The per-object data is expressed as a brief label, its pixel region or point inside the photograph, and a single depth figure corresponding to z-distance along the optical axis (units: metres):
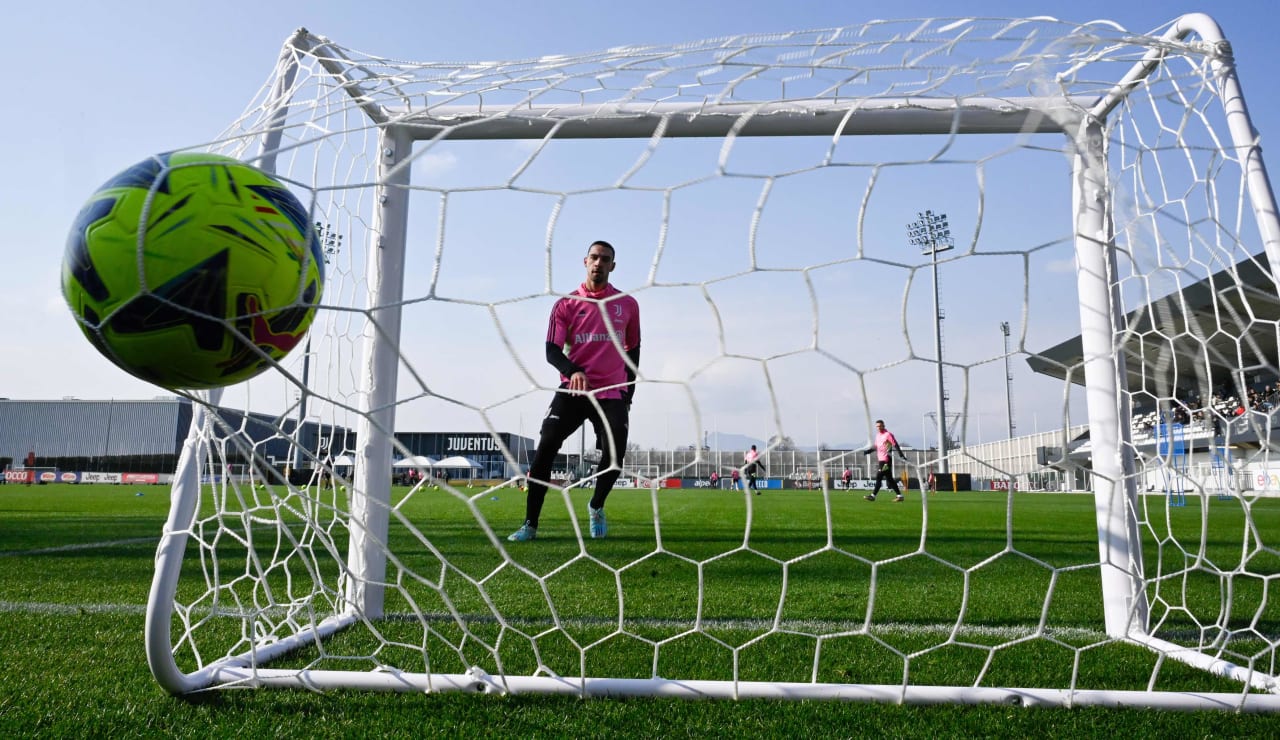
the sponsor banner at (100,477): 33.44
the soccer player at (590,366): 3.70
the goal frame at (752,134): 1.76
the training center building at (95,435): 41.41
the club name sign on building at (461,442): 31.68
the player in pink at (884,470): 12.69
